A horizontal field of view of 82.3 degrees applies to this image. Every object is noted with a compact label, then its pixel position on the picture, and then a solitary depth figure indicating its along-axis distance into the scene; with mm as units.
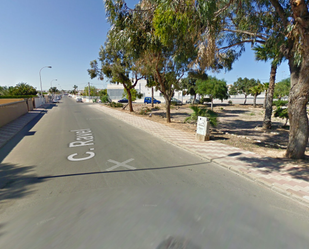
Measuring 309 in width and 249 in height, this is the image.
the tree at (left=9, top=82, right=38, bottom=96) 37500
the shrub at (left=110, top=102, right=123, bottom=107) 29469
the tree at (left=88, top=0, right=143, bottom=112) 7113
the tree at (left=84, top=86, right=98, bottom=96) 75606
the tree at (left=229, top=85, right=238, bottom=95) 38906
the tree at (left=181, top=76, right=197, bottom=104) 37156
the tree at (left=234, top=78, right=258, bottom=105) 36106
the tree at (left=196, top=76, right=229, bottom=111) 24219
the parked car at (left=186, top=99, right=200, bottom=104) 41106
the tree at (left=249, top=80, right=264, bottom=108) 30753
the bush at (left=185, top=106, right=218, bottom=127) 9133
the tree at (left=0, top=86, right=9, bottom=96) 41438
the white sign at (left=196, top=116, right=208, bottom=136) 8211
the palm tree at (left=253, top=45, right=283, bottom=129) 11698
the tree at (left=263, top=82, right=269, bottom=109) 28450
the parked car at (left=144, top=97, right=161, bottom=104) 42719
